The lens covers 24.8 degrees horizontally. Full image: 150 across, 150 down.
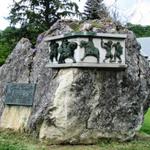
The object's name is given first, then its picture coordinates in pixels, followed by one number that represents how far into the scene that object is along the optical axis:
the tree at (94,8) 15.53
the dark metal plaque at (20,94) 6.08
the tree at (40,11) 12.21
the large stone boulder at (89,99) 5.40
